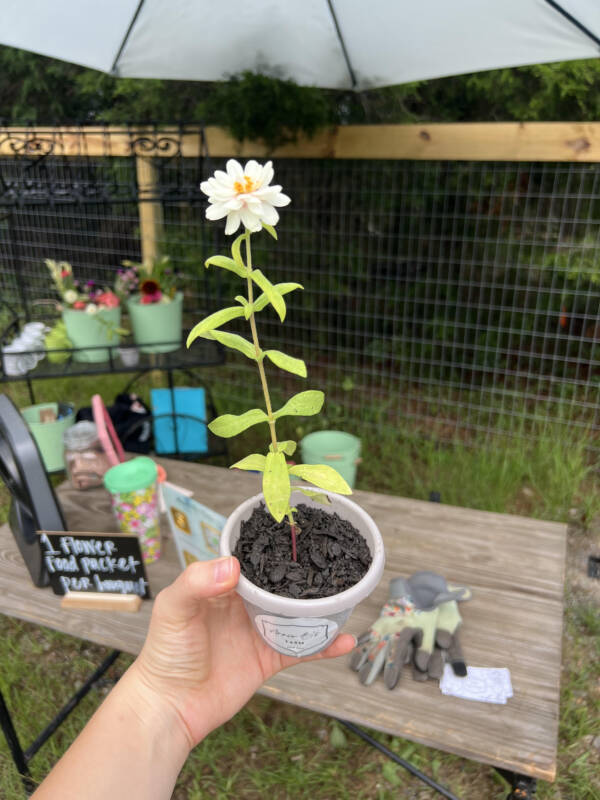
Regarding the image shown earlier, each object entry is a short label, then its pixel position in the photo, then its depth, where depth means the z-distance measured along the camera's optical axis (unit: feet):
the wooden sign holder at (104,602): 4.11
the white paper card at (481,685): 3.45
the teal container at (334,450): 7.54
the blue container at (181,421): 8.81
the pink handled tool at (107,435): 4.90
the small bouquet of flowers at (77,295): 7.03
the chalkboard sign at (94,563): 3.97
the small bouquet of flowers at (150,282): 7.16
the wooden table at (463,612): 3.29
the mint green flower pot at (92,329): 7.05
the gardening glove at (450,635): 3.58
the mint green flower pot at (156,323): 7.18
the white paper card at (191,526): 3.78
